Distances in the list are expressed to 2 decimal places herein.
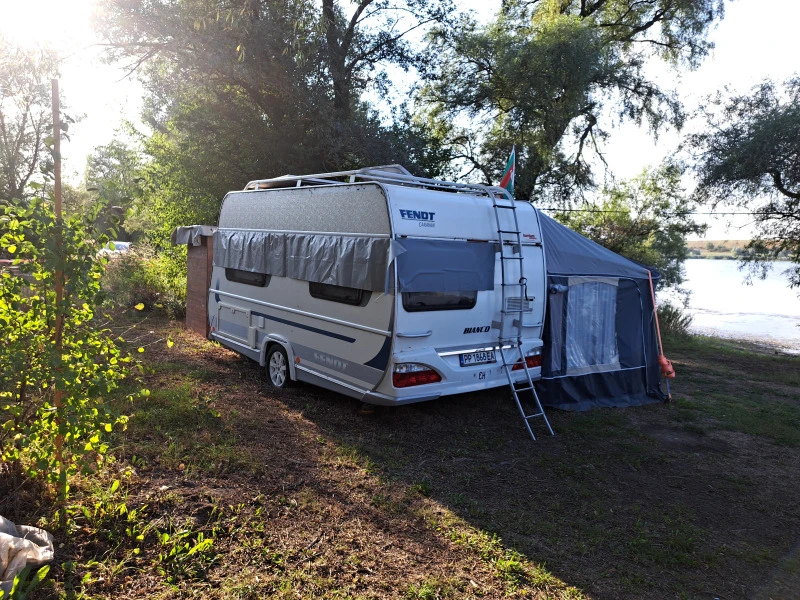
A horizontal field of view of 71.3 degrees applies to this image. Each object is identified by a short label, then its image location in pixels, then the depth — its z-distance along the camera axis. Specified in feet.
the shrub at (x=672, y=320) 55.31
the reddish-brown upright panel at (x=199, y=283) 32.91
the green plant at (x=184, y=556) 10.72
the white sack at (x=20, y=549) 9.07
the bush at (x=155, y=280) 42.32
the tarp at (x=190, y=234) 32.42
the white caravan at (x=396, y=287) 19.07
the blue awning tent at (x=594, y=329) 24.38
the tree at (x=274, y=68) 38.09
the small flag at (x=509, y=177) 27.02
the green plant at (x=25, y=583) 8.88
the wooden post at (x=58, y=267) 11.00
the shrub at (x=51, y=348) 10.84
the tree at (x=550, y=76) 47.42
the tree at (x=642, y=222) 63.21
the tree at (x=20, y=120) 35.06
